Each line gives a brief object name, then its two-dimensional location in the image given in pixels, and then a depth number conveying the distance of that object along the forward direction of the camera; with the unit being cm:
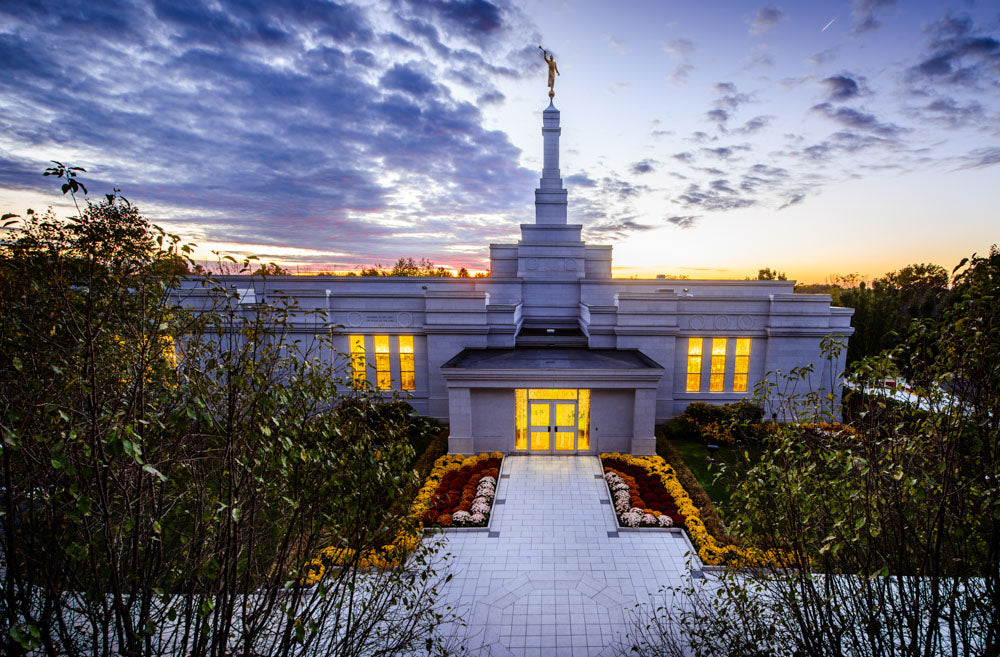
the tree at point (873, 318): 2967
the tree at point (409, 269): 4722
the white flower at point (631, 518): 1222
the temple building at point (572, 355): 1667
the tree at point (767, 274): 6230
